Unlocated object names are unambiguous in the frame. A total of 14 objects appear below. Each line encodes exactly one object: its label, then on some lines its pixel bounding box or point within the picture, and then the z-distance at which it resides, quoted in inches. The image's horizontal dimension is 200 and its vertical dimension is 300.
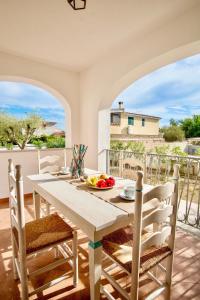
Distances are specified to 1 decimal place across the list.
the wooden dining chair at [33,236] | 44.0
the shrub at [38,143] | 162.2
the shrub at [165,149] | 226.7
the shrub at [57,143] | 170.7
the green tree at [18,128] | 155.5
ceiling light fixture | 71.8
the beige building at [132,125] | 447.2
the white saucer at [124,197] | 53.1
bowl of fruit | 63.1
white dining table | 40.3
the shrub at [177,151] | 175.0
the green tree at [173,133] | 515.6
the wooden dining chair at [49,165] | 97.9
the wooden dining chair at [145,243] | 36.1
